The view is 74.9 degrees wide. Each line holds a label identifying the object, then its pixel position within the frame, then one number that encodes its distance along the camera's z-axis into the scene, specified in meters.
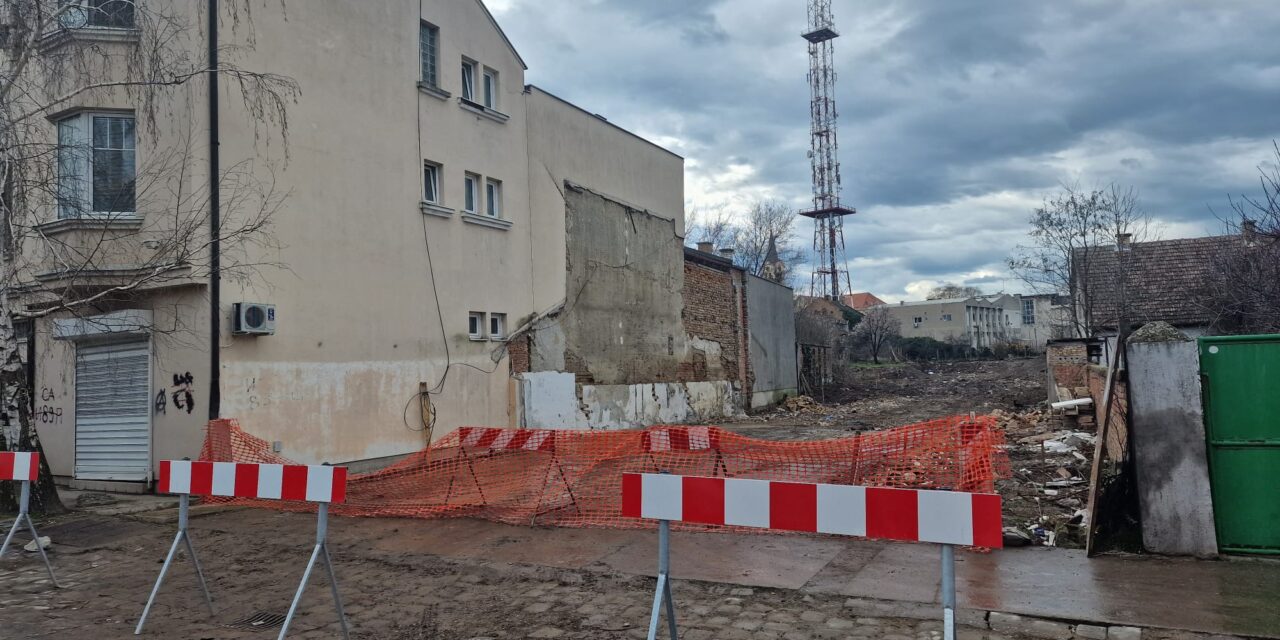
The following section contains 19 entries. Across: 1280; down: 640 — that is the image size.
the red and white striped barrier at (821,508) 3.76
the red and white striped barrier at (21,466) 7.18
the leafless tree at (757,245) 56.25
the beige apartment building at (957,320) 82.00
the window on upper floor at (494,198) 17.45
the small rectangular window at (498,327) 17.34
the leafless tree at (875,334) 58.33
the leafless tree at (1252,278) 12.52
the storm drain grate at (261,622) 5.91
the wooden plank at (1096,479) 6.66
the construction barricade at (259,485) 5.39
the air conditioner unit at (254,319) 12.11
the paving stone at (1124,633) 4.89
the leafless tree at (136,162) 11.31
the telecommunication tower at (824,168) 59.28
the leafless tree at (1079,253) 29.22
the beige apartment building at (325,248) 12.12
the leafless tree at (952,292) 94.00
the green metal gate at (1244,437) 6.33
